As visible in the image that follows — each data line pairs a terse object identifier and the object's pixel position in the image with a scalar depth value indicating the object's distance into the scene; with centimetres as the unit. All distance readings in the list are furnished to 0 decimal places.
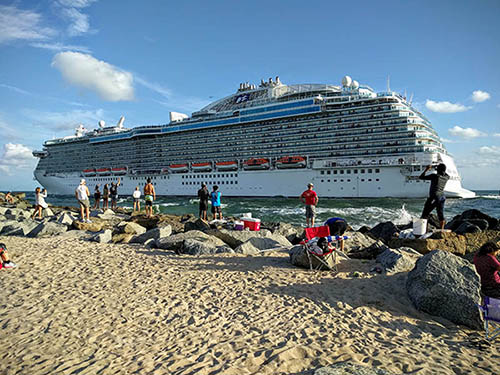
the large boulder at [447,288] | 407
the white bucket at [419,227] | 747
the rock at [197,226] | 960
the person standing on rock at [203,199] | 1241
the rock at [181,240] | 799
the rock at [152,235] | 892
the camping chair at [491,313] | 359
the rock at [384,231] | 1002
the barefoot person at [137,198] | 1828
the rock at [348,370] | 270
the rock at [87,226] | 1065
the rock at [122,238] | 911
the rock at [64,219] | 1149
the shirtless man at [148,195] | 1402
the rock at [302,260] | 609
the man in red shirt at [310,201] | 978
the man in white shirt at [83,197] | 1149
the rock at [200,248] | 745
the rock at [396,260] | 579
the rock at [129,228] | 1006
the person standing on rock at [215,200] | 1223
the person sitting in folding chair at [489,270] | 438
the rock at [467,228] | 835
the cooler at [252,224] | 992
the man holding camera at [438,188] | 729
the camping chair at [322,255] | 605
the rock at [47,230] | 986
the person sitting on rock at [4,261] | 626
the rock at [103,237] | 900
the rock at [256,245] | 753
